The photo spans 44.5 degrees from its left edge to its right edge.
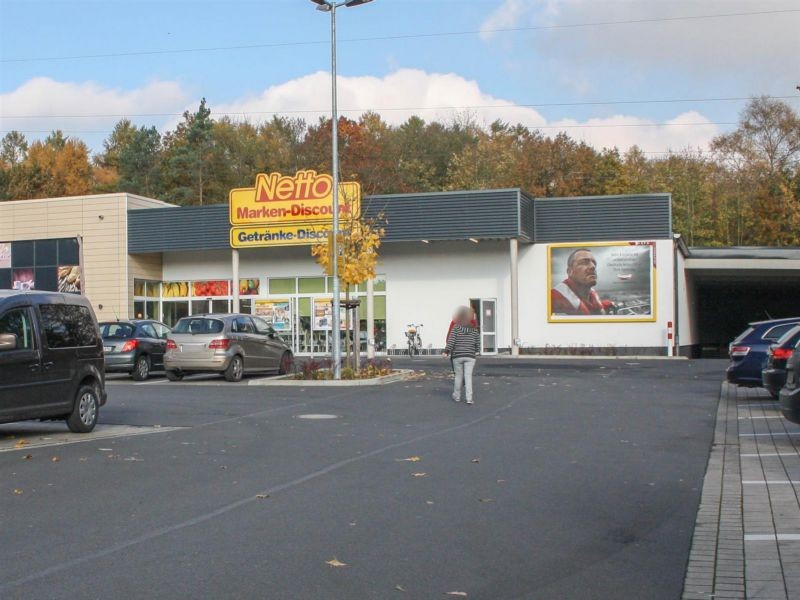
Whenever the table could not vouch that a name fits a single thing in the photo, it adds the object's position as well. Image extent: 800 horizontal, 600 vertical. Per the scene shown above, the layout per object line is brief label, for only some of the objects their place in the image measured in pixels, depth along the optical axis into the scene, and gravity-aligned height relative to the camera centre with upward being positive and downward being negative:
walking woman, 18.08 -0.63
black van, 12.19 -0.55
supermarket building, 37.72 +2.04
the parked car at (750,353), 18.61 -0.79
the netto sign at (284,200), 38.88 +4.66
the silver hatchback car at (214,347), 23.36 -0.74
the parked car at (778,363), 15.33 -0.83
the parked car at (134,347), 24.62 -0.76
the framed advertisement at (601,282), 37.72 +1.20
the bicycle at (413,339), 39.50 -1.00
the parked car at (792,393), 11.55 -0.98
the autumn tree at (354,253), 26.27 +1.70
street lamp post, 23.70 +2.89
